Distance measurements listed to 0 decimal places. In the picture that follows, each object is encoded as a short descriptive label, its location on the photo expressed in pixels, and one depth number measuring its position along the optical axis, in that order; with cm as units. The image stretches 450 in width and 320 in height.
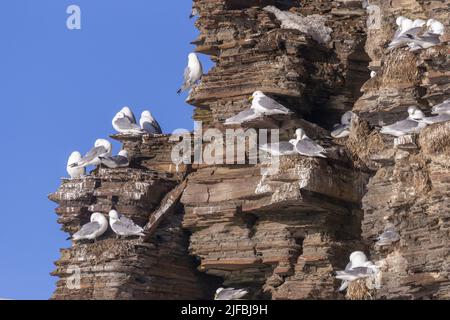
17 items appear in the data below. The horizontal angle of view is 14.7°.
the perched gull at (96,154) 3809
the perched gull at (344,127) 3666
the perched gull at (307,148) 3478
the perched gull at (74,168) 3859
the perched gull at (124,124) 3875
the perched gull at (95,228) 3684
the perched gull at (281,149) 3506
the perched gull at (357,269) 3244
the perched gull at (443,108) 3216
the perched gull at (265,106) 3572
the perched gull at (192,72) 3938
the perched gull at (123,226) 3656
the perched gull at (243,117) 3588
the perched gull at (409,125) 3278
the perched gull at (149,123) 3950
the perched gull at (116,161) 3769
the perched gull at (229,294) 3528
